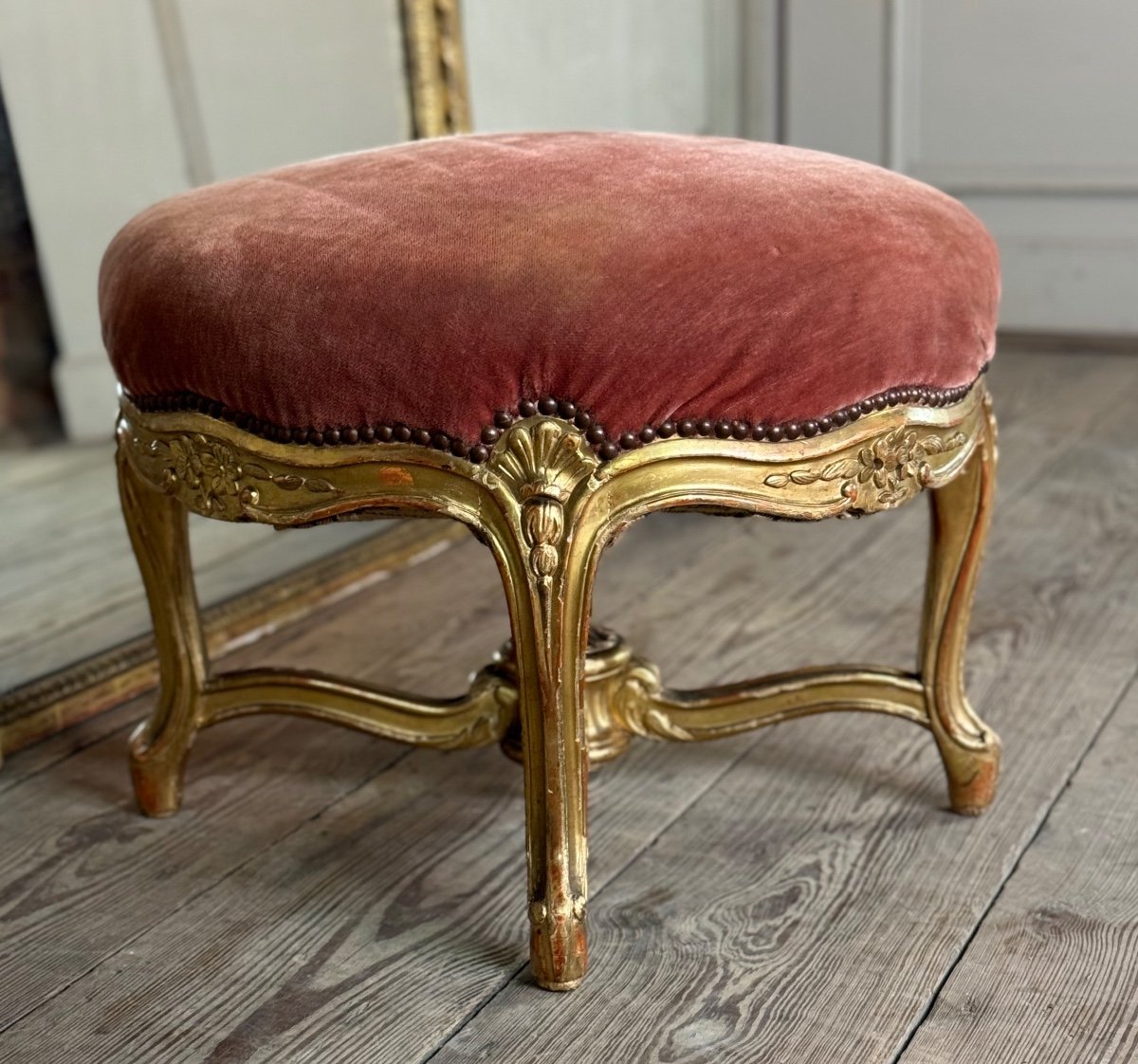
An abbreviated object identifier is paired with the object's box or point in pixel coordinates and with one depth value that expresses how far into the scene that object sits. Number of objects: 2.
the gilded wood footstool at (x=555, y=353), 0.84
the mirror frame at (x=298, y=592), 1.35
